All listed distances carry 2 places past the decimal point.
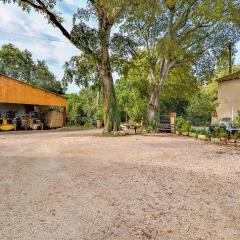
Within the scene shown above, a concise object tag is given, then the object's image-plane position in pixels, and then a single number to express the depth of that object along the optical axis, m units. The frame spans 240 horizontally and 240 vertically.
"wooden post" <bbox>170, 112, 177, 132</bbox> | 14.21
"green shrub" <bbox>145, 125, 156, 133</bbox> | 14.40
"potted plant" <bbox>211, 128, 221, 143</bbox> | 9.65
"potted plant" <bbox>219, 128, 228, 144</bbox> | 9.37
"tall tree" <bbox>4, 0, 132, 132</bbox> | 12.18
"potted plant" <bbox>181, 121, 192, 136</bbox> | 12.72
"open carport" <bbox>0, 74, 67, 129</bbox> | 16.54
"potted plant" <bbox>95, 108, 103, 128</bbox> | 23.60
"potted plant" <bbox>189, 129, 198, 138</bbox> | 11.58
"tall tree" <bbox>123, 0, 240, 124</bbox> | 14.12
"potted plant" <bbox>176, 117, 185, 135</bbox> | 13.53
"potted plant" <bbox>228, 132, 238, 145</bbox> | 9.02
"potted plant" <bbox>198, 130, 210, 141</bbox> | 10.44
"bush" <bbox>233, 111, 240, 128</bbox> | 10.22
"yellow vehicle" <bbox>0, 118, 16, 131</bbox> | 16.03
